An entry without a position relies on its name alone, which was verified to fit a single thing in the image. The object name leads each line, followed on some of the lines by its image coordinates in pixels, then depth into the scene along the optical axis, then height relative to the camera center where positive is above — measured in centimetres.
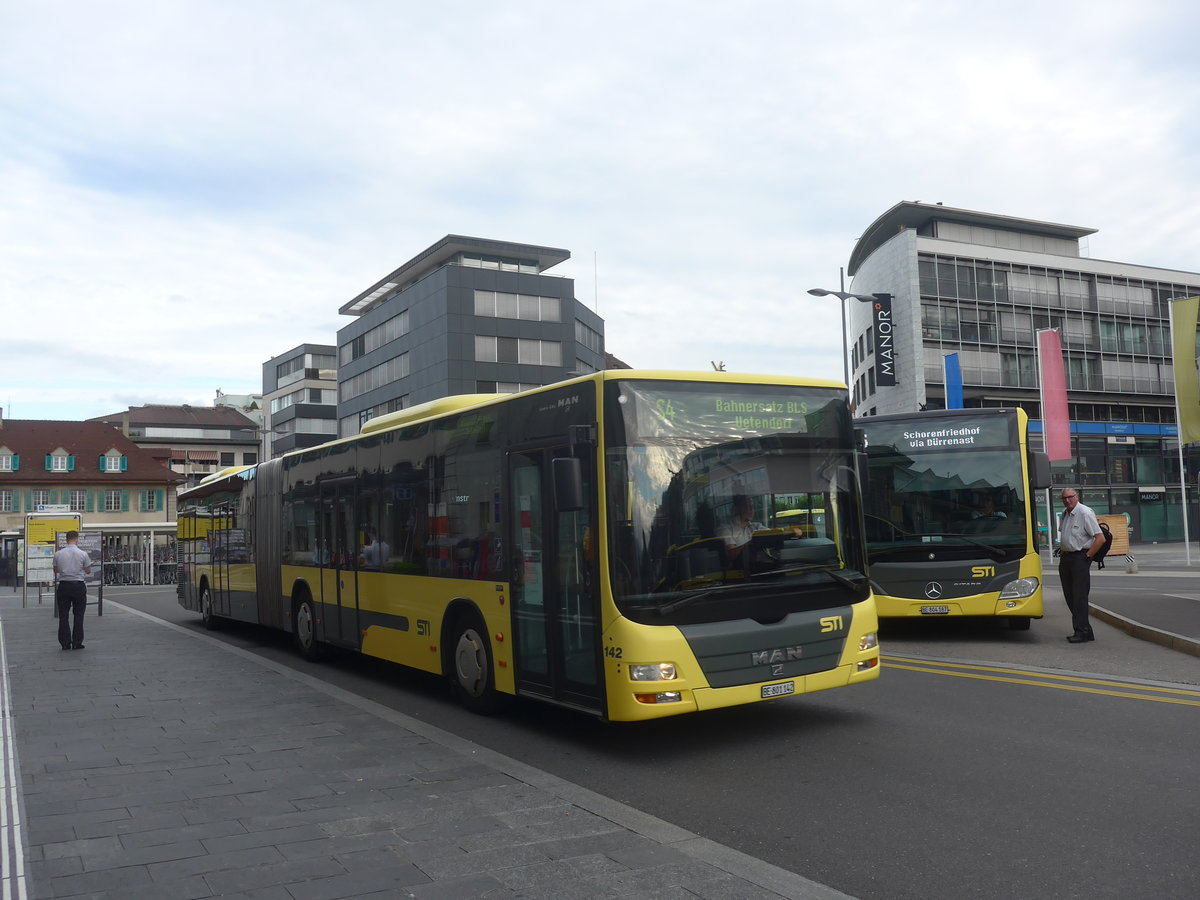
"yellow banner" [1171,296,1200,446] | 2564 +335
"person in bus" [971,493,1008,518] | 1309 -2
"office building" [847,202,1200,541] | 5466 +950
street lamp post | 3004 +621
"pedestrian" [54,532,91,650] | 1498 -65
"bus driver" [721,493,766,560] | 751 -7
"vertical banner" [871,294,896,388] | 5450 +875
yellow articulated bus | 723 -19
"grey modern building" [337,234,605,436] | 6238 +1243
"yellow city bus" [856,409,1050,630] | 1293 -6
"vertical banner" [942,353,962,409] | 4847 +584
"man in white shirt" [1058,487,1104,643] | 1227 -56
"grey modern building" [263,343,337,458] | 9281 +1195
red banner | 3625 +379
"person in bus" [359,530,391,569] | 1094 -23
